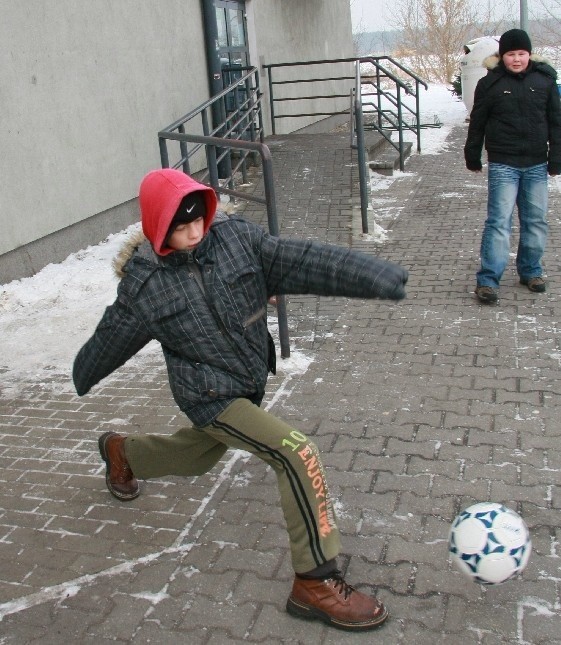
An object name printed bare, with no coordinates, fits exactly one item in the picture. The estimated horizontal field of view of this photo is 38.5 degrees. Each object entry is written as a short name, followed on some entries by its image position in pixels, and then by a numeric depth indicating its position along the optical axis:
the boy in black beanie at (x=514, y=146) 5.74
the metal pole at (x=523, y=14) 16.30
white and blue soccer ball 2.72
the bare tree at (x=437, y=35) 29.44
